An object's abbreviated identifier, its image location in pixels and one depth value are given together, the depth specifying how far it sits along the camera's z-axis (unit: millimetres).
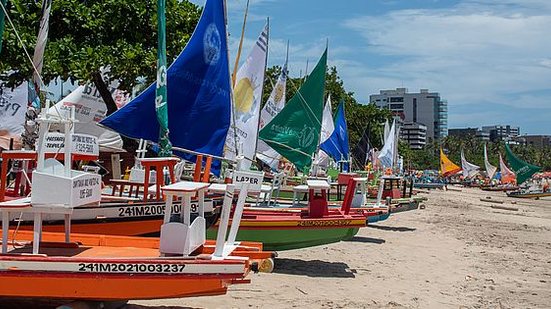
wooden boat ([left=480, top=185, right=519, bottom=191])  72244
